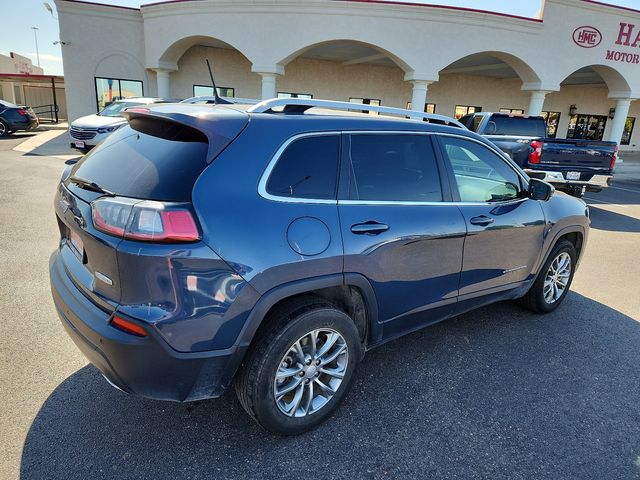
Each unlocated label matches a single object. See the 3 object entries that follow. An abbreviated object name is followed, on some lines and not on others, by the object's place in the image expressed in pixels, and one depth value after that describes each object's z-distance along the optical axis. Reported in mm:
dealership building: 16172
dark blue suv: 2045
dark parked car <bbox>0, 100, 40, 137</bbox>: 19047
